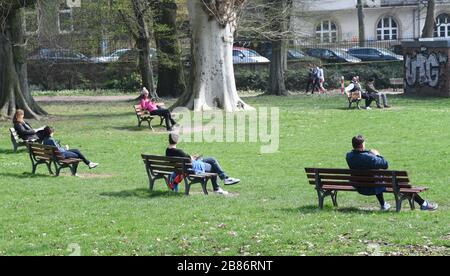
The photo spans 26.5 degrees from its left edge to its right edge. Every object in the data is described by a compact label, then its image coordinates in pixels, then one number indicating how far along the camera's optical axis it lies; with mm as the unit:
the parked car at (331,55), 57656
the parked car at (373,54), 57541
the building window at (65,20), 50950
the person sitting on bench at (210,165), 16812
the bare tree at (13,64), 32944
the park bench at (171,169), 16281
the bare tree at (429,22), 53938
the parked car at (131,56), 51825
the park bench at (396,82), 47672
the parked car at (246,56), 56719
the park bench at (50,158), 19312
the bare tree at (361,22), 66250
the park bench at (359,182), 13930
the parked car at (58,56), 54406
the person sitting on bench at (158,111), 29531
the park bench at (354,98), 35094
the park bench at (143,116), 29875
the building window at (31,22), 45766
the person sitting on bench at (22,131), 23953
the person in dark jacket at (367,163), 14250
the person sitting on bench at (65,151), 19609
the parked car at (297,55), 57016
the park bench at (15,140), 24281
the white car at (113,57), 54625
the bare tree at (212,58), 33406
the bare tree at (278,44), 44375
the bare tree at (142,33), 42938
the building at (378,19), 75750
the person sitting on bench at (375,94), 35219
